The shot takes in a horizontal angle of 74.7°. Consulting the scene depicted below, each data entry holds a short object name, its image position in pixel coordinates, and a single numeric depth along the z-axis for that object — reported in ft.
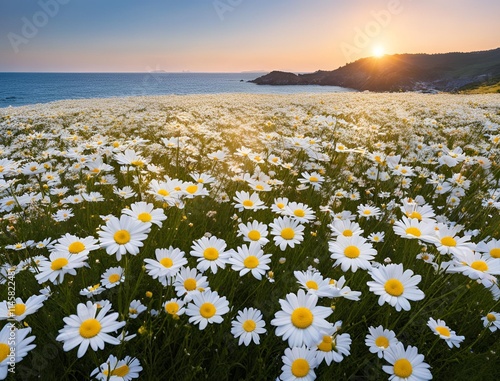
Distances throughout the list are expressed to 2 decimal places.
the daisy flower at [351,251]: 1.18
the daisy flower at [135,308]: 1.15
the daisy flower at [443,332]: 1.13
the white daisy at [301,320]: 0.97
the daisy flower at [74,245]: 1.14
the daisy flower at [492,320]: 1.22
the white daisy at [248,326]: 1.12
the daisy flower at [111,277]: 1.30
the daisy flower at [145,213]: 1.19
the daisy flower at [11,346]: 0.87
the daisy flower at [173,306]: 1.15
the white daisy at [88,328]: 0.90
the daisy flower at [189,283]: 1.18
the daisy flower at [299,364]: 0.99
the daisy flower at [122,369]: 1.01
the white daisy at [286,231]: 1.43
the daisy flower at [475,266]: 1.06
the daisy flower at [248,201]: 1.72
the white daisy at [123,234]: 1.09
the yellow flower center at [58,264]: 1.09
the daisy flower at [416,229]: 1.21
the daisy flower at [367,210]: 1.99
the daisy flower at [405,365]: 1.01
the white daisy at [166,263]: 1.09
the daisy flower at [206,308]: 1.10
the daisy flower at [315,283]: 1.07
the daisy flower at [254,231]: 1.41
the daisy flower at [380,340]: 1.08
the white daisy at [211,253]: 1.25
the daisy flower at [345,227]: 1.43
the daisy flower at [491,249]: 1.21
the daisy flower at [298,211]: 1.56
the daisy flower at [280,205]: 1.65
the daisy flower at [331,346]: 1.01
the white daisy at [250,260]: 1.23
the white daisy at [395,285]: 1.02
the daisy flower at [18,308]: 0.99
